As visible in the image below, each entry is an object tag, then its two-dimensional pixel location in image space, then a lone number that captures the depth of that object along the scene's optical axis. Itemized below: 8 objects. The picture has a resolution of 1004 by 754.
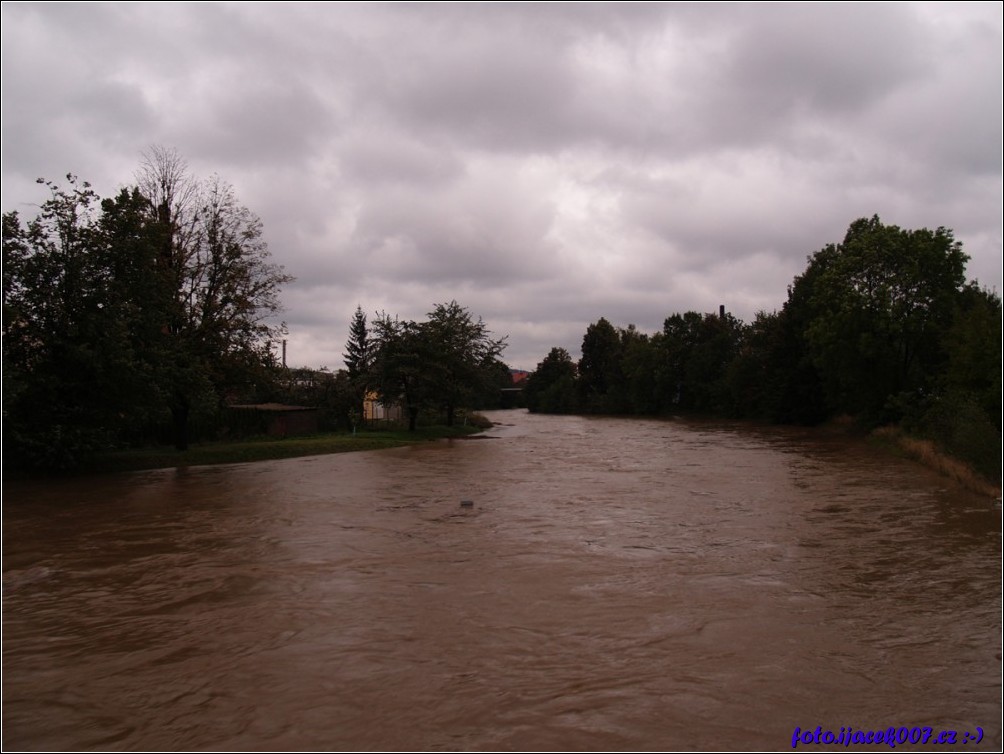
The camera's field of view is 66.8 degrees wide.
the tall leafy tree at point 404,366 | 43.47
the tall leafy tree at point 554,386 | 109.44
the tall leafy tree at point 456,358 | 44.72
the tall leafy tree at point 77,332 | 20.61
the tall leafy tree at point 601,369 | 98.75
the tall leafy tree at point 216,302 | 28.22
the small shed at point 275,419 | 35.81
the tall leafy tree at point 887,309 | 37.75
